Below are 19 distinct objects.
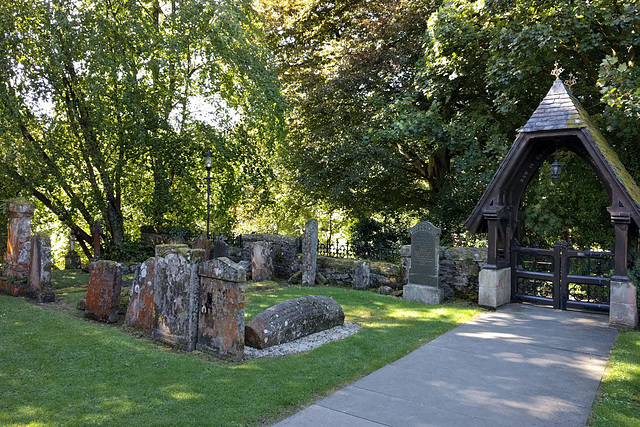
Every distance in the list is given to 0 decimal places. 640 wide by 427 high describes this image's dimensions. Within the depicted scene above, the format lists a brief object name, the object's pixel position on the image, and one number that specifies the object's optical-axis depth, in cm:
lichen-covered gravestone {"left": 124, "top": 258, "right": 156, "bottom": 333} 745
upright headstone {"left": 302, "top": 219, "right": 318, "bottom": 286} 1320
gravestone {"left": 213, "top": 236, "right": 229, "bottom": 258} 1450
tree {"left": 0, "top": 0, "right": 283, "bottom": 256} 1313
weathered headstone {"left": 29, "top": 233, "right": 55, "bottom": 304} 962
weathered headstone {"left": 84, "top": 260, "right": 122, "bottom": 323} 816
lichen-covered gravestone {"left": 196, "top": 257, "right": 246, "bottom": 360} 611
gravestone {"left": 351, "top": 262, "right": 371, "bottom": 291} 1274
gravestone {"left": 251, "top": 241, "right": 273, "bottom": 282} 1373
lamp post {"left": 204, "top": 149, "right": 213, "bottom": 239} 1525
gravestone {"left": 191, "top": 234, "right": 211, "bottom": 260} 1455
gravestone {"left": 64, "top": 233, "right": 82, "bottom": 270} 1622
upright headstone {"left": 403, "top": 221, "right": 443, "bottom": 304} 1070
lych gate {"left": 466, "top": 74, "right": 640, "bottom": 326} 842
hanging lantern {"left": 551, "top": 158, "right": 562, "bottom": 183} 999
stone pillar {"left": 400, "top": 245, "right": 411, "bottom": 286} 1159
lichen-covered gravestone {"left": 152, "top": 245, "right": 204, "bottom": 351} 651
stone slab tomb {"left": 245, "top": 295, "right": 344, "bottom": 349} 678
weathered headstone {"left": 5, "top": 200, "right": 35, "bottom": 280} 1037
